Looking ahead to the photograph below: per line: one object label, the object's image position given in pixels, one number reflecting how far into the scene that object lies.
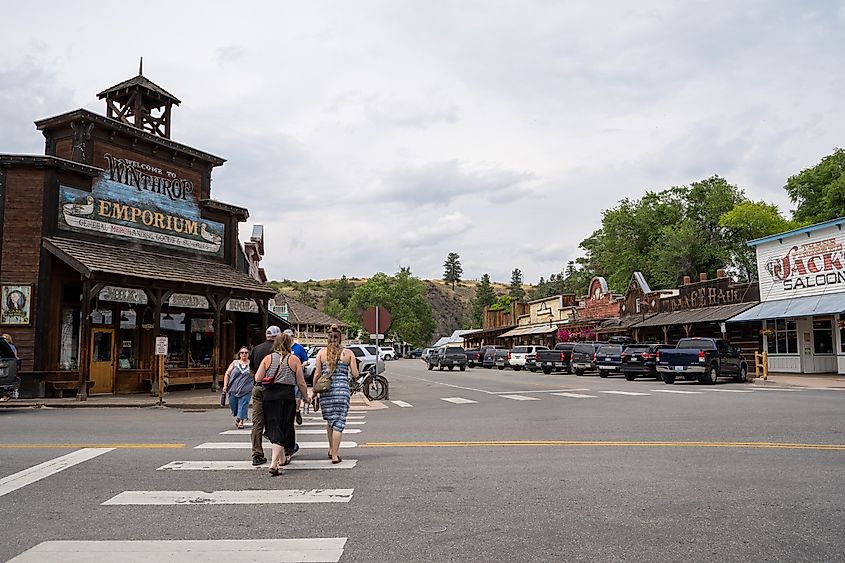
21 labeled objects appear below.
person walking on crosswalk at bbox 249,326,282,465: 9.00
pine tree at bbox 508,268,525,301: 157.68
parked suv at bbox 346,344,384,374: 31.19
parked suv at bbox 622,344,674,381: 32.09
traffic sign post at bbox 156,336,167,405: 18.62
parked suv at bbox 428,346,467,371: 49.31
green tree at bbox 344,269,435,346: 105.12
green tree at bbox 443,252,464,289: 187.43
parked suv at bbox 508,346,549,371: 47.76
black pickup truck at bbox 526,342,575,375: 40.34
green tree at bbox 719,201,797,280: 58.31
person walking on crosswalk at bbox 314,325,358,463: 9.09
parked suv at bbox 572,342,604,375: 37.59
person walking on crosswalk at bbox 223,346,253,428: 13.38
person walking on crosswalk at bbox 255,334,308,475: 8.59
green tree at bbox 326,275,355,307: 140.38
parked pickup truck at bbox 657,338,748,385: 27.00
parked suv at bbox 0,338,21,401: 16.88
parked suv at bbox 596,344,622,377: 35.59
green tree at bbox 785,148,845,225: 53.62
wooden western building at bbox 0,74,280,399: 19.98
